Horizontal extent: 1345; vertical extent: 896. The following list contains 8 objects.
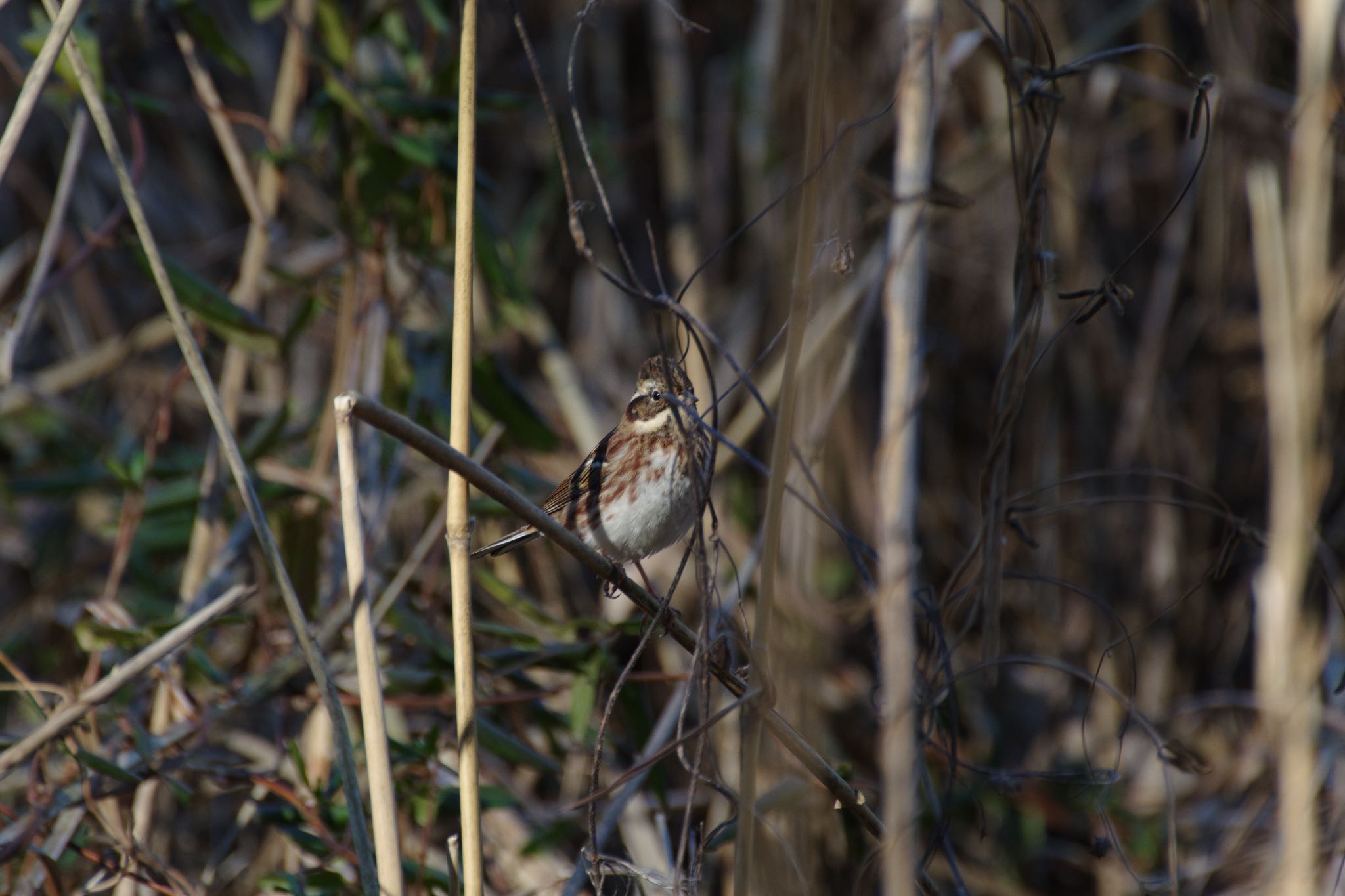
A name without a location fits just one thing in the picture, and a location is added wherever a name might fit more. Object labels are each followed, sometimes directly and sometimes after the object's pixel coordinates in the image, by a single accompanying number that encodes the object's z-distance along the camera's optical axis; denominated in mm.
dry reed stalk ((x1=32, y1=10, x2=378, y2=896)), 3744
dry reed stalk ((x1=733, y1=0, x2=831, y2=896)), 3238
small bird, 5617
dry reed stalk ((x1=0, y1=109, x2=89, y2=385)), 5809
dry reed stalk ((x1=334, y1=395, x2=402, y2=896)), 3502
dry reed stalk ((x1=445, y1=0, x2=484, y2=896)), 3637
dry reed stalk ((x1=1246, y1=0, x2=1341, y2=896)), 4207
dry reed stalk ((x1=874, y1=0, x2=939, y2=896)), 2900
